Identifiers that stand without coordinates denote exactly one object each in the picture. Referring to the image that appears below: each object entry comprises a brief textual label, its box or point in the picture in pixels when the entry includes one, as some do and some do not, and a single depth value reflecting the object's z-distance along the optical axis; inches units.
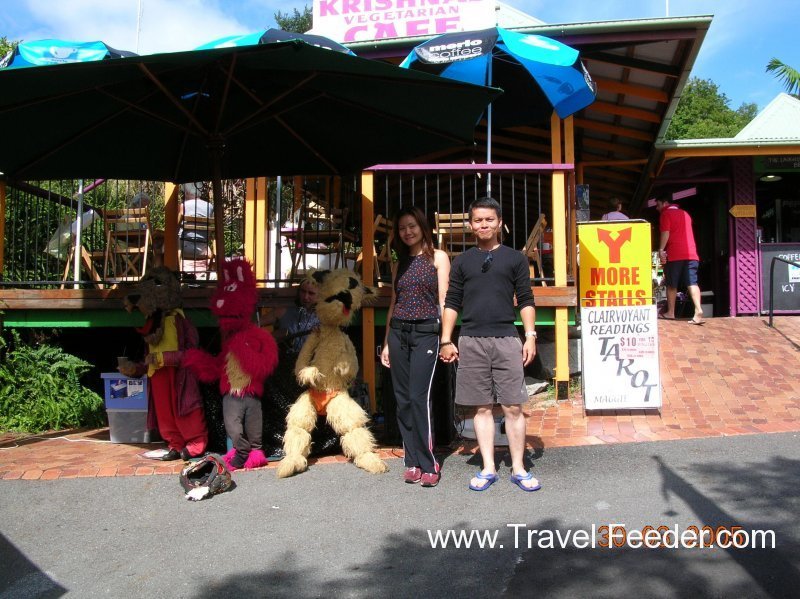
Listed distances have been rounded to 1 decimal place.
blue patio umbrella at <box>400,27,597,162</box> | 220.1
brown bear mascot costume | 177.6
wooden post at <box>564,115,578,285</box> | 247.1
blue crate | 215.6
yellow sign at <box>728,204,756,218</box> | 409.4
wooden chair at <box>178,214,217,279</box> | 276.8
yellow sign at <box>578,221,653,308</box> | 221.5
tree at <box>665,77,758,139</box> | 1625.2
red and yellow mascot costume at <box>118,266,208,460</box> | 191.5
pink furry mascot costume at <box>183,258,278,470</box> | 178.9
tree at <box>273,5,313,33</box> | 1646.4
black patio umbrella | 142.8
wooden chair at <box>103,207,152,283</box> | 308.8
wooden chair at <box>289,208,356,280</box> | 279.1
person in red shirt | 330.6
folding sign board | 214.7
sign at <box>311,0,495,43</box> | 314.2
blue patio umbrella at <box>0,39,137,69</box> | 189.2
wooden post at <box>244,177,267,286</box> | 267.1
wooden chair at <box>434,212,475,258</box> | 286.2
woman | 163.2
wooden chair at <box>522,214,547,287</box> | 279.3
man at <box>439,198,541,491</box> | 157.2
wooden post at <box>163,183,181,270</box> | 253.3
